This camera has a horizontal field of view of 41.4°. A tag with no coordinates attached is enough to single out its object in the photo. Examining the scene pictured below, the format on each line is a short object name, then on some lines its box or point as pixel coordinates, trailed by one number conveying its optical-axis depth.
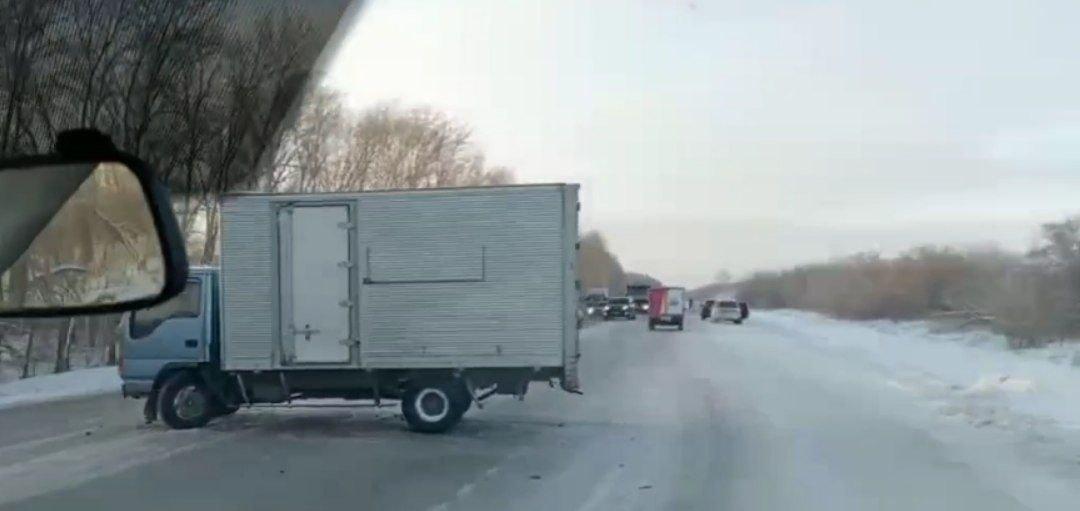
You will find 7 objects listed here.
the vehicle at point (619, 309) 91.06
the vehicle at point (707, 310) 96.81
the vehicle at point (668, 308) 67.19
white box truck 17.00
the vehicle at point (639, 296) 100.44
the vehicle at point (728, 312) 85.94
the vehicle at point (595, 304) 82.94
